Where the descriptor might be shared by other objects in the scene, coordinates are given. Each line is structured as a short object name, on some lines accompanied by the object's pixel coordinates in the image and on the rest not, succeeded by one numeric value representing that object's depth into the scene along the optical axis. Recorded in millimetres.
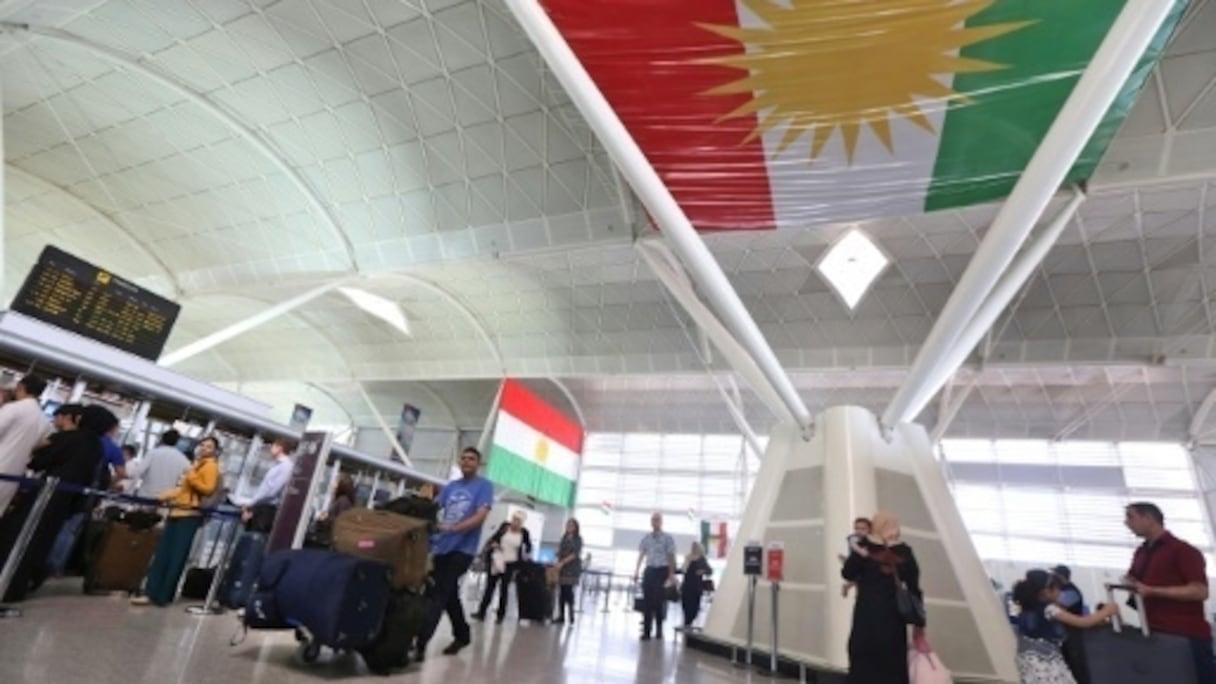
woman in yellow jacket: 5715
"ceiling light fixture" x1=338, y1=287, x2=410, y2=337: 22484
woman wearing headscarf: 3820
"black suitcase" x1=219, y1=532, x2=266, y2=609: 6129
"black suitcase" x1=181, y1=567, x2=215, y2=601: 6461
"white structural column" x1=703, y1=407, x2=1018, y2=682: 7355
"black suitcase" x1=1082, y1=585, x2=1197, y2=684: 3834
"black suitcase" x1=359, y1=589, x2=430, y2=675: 3828
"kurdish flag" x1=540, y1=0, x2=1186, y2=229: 5051
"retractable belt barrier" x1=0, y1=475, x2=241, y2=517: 4113
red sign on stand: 7512
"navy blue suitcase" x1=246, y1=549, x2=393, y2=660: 3639
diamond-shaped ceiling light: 16812
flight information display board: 10555
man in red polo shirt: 3975
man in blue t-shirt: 4598
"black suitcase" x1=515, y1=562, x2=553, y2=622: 9773
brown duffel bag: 4074
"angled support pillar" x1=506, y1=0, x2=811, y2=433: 5031
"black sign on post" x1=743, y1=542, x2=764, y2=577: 7316
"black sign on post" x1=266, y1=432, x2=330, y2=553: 5941
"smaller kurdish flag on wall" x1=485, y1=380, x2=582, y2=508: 24172
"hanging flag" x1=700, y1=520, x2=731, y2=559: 25692
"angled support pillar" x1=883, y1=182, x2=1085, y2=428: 8852
